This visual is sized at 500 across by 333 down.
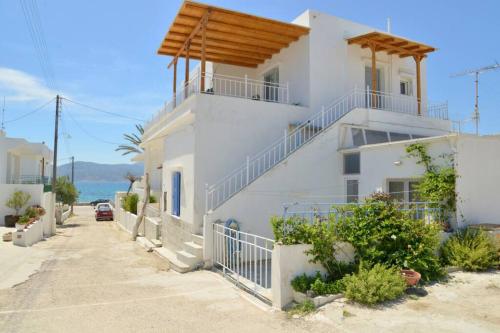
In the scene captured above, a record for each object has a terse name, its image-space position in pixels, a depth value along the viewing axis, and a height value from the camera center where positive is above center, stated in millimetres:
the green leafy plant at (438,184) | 8734 +37
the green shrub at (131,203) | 24156 -1220
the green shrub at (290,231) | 6516 -850
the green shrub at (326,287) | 6129 -1788
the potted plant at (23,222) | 17469 -1983
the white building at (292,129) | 10227 +2023
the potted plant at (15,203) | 22156 -1137
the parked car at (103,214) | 33594 -2732
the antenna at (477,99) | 13805 +3673
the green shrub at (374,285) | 5844 -1695
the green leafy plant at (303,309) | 5902 -2084
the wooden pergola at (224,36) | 12094 +5912
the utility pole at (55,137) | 23109 +3159
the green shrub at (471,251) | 7438 -1424
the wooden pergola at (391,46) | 14203 +5900
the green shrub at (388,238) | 6840 -1040
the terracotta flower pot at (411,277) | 6363 -1657
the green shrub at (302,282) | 6203 -1723
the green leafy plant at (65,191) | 32500 -552
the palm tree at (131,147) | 40969 +4622
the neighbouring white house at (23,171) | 22969 +1196
